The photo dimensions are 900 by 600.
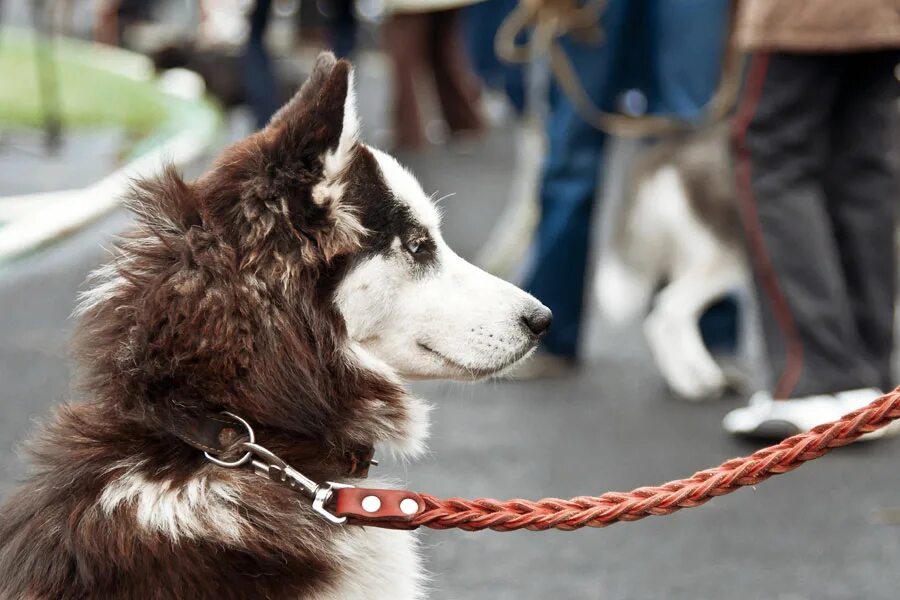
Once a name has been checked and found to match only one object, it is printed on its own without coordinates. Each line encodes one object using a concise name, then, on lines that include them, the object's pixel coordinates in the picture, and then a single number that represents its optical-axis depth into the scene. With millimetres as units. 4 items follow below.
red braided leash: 4164
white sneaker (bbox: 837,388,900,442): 8086
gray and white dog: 9734
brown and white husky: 3961
